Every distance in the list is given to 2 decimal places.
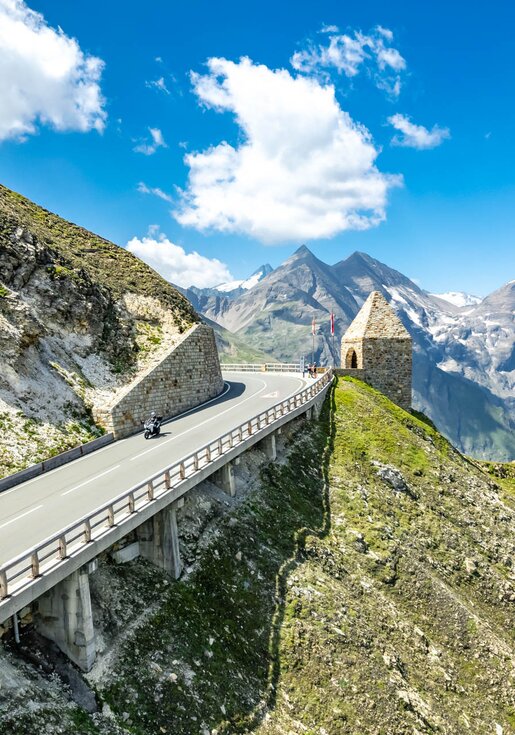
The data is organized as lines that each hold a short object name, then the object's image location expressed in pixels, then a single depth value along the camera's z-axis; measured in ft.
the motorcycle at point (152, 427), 87.71
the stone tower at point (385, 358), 164.96
